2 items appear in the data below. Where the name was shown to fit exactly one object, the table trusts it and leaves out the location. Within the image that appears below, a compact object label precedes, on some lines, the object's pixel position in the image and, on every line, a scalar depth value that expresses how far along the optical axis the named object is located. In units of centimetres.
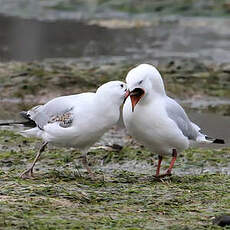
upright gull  1449
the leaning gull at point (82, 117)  1381
